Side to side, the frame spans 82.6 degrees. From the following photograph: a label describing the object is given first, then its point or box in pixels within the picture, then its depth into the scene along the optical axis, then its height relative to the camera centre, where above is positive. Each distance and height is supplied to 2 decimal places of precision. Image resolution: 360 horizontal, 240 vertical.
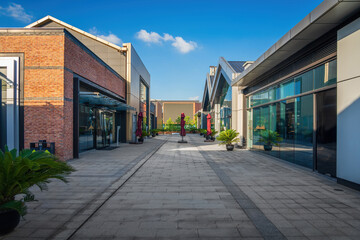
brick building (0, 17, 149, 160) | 9.48 +1.58
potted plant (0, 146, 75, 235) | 3.20 -0.94
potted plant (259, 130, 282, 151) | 11.20 -1.04
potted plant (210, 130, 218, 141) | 23.70 -1.57
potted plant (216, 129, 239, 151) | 14.43 -1.17
